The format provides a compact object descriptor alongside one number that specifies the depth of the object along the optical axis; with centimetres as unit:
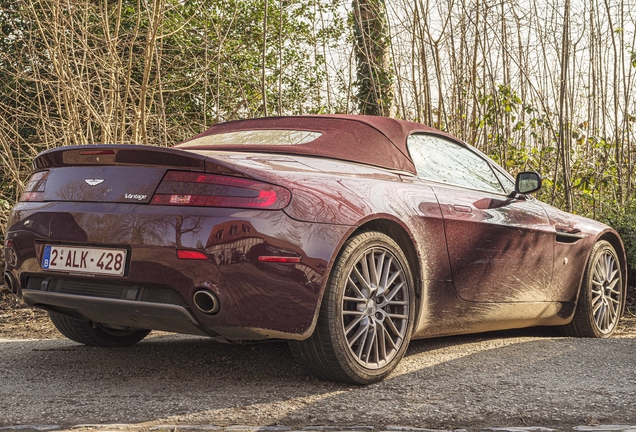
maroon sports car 343
